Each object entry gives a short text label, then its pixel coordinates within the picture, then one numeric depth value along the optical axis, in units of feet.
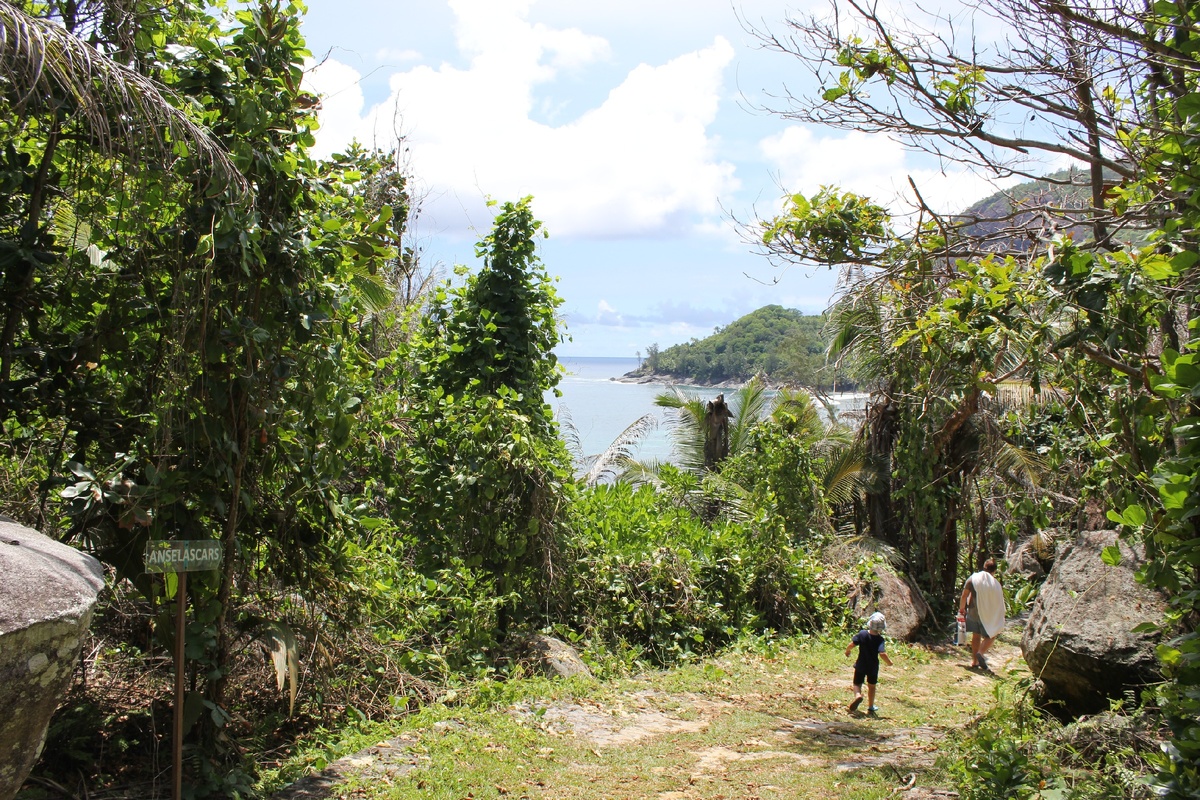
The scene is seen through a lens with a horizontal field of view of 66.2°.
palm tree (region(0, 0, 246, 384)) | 13.33
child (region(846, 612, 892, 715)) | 30.64
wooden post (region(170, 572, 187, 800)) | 15.75
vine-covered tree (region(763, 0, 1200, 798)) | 13.60
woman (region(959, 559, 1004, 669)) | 40.11
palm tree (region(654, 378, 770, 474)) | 61.16
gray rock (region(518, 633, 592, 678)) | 30.07
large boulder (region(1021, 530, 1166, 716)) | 21.11
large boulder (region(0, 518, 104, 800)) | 11.89
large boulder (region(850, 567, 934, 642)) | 44.55
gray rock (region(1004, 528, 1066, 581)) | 52.98
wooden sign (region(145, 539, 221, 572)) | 15.60
